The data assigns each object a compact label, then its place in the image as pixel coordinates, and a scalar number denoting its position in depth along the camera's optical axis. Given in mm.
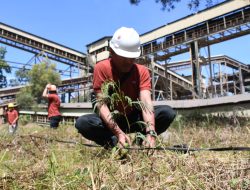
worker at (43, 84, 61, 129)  4885
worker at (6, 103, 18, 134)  6062
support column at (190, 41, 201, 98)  12914
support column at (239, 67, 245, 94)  15747
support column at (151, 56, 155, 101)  14962
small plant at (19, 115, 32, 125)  9817
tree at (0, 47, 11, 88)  22783
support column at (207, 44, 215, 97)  13896
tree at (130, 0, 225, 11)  5001
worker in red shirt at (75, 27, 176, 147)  1541
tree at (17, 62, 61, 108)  15352
